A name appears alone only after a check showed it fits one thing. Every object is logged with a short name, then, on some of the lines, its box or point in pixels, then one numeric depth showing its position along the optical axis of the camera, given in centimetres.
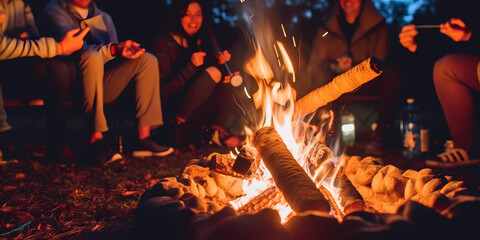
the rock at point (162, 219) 147
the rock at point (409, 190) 196
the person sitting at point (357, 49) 453
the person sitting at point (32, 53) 350
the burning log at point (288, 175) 158
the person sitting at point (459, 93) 342
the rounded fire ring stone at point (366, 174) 235
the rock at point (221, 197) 242
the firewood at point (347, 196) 200
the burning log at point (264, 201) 202
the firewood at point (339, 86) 208
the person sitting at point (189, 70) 455
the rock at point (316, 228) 127
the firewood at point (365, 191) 237
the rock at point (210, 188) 238
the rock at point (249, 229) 124
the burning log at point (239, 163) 229
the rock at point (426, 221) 126
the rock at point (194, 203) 171
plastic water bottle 410
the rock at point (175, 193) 181
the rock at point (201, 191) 227
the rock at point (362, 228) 121
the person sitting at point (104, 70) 376
